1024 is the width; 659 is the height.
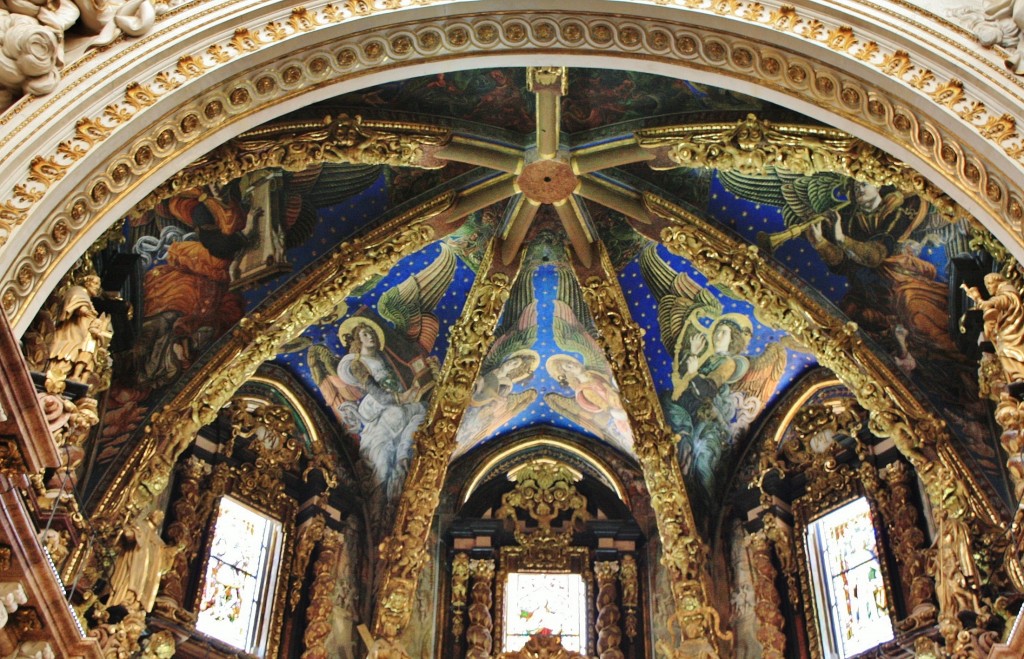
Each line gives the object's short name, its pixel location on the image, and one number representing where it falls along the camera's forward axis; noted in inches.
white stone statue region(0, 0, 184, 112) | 322.7
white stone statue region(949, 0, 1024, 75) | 336.8
